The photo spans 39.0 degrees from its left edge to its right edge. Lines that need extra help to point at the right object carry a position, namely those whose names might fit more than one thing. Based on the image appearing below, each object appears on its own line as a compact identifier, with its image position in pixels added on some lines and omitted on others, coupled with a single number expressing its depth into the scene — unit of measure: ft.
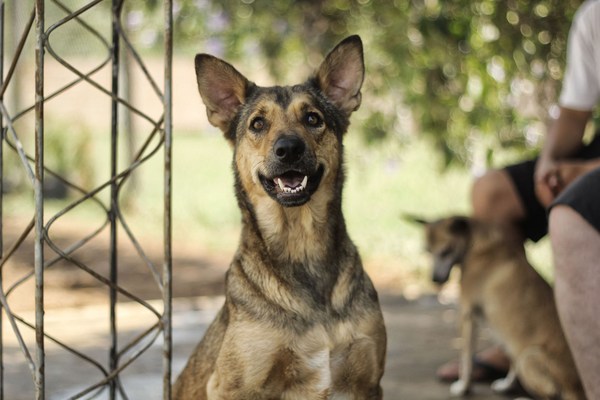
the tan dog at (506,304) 13.32
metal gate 8.78
